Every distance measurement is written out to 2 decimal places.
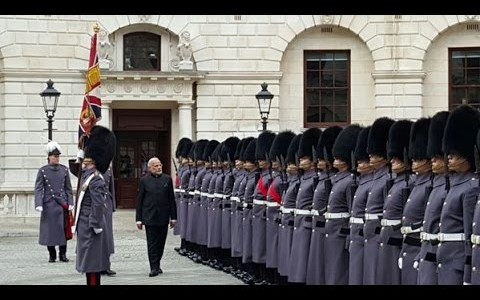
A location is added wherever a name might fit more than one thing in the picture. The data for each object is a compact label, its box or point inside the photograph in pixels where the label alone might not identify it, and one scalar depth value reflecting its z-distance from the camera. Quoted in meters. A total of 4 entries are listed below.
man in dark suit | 13.52
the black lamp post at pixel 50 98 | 21.75
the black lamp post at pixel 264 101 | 22.23
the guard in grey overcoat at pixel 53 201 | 15.61
